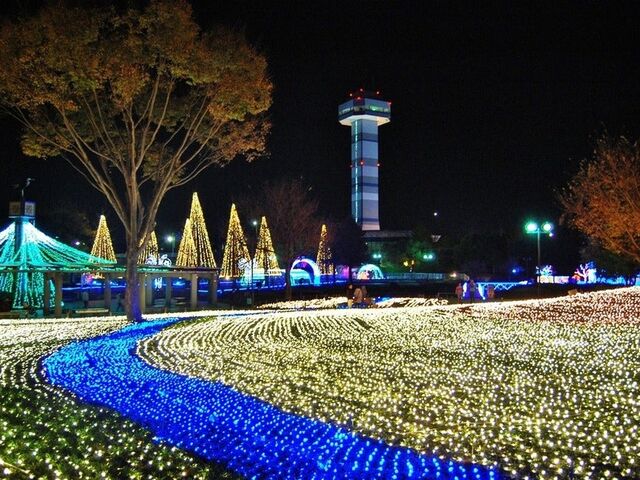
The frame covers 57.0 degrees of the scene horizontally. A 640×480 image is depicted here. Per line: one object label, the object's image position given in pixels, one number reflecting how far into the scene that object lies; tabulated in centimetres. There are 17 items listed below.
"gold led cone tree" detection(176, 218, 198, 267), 3883
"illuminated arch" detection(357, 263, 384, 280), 6228
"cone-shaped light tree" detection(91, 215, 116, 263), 4181
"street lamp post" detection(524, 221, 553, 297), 3621
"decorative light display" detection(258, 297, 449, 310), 2538
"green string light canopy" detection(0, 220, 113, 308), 2303
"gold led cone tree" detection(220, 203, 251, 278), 4034
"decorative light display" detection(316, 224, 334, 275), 5081
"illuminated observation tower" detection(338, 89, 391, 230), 11712
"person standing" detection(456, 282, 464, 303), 2602
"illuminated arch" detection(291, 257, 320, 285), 4860
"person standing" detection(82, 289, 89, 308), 2663
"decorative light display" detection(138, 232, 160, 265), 4402
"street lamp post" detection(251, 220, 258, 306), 4214
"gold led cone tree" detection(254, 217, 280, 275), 3997
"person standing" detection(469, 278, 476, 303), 2684
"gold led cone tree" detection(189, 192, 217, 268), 3828
